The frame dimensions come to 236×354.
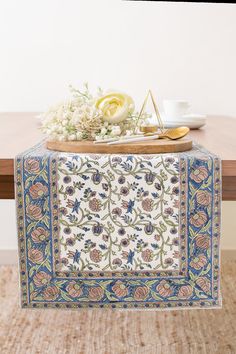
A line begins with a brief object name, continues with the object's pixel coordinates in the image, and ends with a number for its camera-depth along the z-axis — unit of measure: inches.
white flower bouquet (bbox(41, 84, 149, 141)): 55.9
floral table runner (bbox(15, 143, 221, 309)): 51.5
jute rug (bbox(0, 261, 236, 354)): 75.2
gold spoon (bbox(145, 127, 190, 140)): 57.7
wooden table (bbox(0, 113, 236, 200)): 51.9
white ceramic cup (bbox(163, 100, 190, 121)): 79.9
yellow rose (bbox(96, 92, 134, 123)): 56.7
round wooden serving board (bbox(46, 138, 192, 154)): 53.2
